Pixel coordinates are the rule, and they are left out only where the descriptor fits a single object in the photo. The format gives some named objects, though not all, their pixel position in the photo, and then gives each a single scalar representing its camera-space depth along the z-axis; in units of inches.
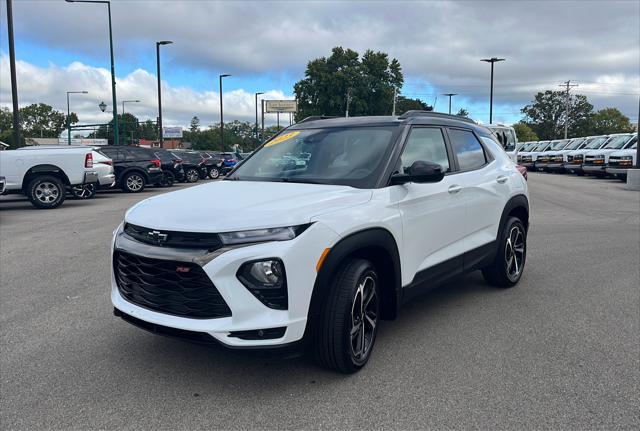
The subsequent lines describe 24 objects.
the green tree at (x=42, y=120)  4475.9
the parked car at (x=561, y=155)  1218.6
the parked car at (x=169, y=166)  860.6
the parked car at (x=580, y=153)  1107.9
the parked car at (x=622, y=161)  916.0
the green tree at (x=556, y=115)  3976.4
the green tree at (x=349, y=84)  2650.1
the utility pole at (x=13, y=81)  765.9
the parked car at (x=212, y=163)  1111.6
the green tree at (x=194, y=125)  6530.5
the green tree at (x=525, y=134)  3769.7
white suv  123.3
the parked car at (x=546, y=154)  1322.6
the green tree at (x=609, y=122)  3949.3
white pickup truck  518.3
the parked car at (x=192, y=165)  1021.2
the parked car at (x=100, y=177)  600.1
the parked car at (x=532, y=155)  1411.2
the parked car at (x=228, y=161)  1197.1
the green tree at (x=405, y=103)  3178.4
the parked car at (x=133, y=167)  747.4
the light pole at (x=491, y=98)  1741.9
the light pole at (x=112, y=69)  1011.4
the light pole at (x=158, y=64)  1270.9
